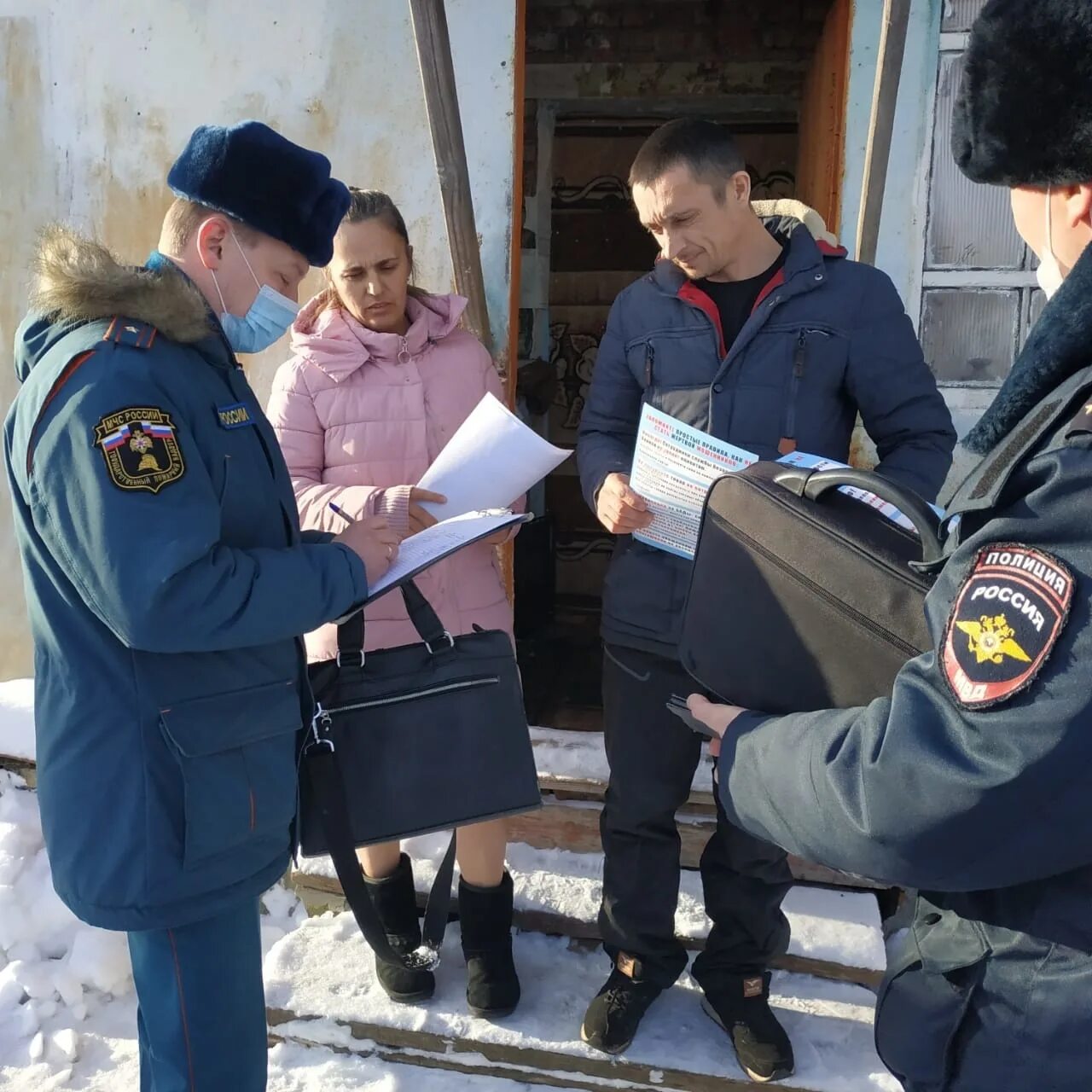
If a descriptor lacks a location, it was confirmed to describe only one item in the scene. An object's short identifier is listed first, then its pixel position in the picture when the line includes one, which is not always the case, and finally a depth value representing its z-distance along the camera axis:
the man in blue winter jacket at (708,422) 1.93
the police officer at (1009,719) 0.77
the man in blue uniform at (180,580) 1.29
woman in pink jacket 2.16
